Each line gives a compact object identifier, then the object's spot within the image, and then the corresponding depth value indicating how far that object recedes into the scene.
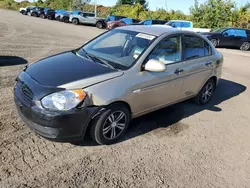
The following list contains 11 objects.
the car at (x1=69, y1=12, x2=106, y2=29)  23.27
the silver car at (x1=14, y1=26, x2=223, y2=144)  2.45
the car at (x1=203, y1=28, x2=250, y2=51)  13.42
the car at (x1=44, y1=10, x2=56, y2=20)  26.89
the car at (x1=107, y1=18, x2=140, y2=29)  21.06
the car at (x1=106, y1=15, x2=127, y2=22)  23.68
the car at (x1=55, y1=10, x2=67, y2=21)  24.85
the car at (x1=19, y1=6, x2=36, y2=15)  30.29
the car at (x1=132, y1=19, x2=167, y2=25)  19.75
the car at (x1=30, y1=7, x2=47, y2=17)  28.29
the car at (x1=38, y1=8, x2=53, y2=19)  27.36
